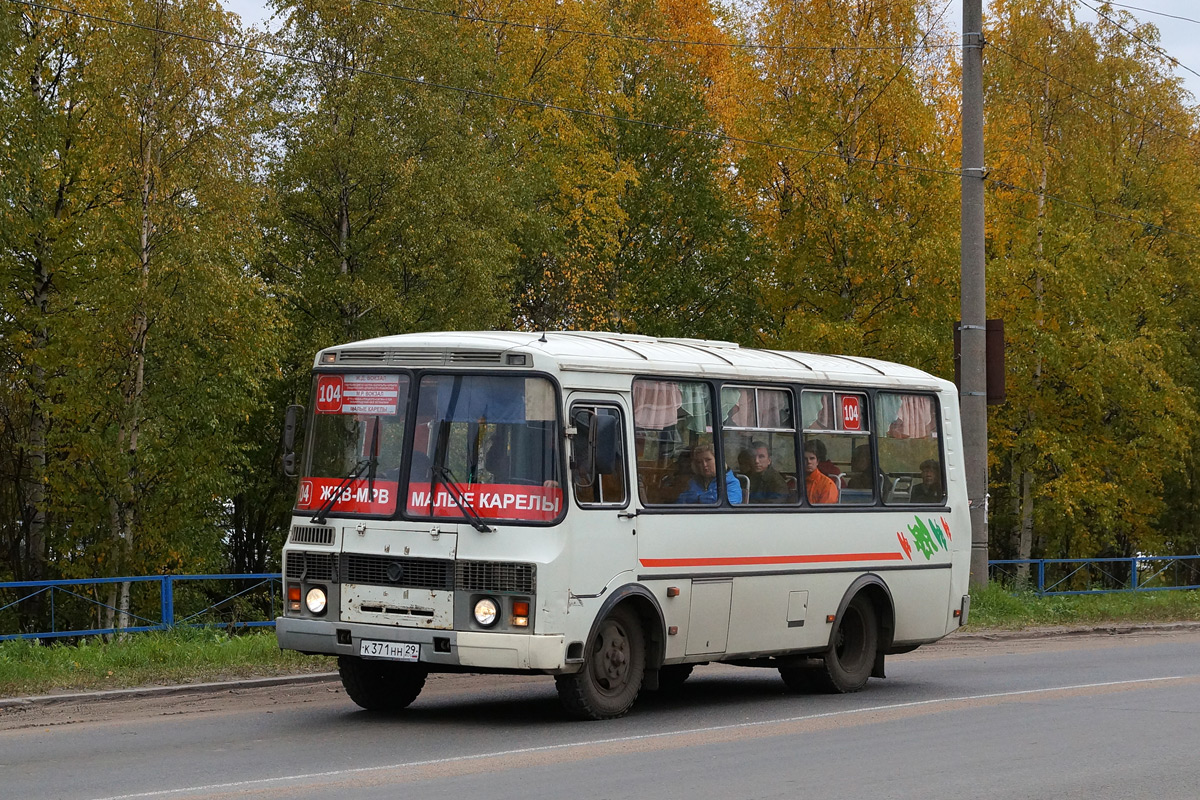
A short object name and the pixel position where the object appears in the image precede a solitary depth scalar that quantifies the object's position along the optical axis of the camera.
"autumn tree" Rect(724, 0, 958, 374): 33.78
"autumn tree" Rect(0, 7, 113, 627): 29.86
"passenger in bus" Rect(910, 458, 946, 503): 16.08
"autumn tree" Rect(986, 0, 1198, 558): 37.47
